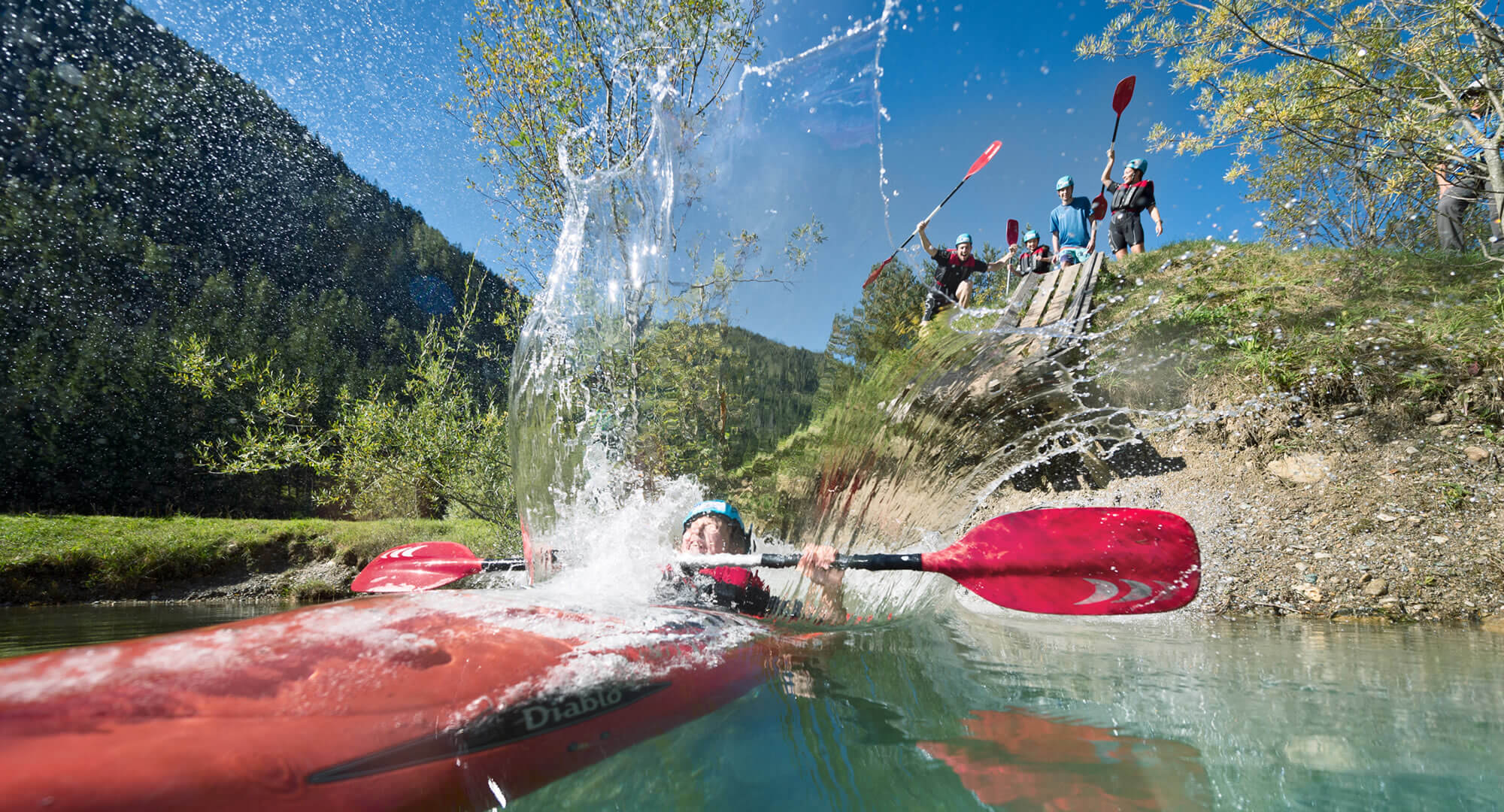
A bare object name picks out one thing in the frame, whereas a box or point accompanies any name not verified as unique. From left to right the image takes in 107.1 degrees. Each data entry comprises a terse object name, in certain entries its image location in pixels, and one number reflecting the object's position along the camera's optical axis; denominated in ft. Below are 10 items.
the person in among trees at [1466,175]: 13.50
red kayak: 3.30
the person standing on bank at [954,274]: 12.61
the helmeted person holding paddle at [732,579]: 10.02
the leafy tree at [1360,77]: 13.30
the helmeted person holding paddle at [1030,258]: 21.12
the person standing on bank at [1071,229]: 20.22
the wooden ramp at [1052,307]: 15.83
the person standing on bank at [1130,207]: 21.40
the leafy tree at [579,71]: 21.91
